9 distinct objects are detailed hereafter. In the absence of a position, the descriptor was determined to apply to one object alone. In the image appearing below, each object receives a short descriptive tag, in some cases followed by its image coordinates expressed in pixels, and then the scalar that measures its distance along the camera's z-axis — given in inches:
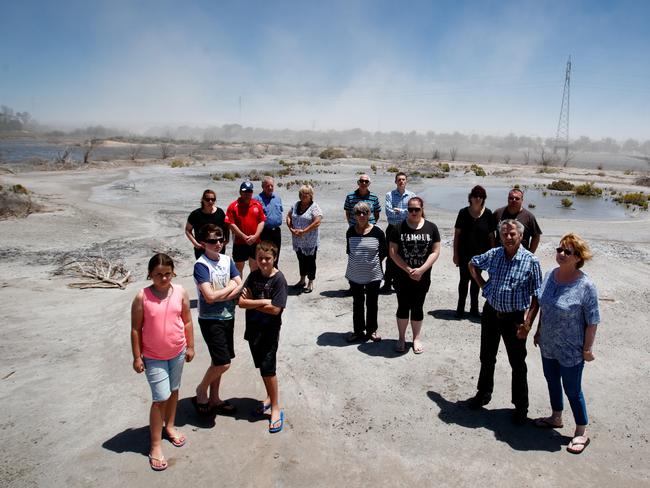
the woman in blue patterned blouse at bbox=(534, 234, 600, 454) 131.0
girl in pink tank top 127.0
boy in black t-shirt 140.7
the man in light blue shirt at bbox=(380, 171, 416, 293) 273.6
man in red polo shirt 240.7
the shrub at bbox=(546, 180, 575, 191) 1035.9
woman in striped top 202.5
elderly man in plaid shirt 145.3
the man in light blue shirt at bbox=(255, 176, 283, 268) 259.8
